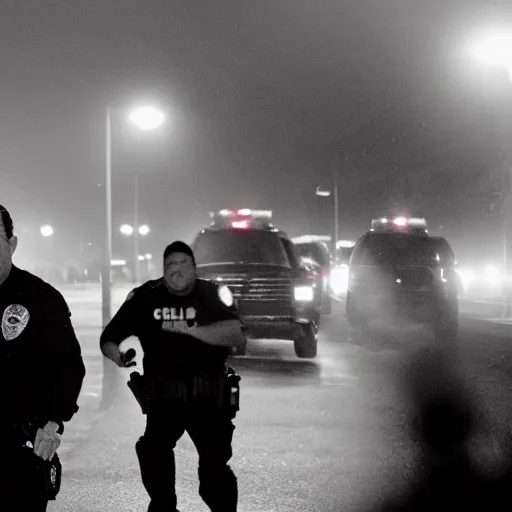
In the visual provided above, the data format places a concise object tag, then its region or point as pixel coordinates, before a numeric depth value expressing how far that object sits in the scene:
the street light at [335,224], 39.50
